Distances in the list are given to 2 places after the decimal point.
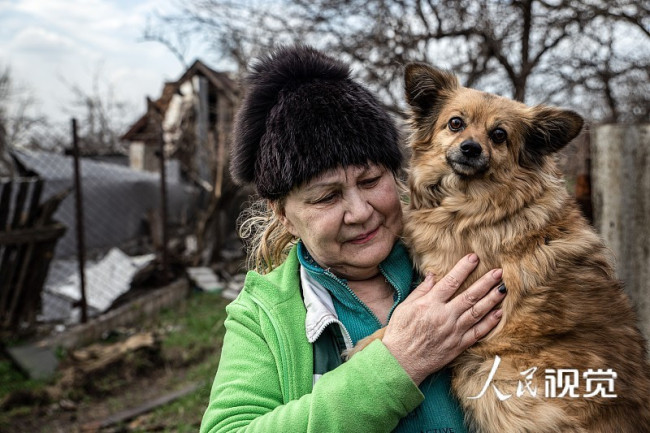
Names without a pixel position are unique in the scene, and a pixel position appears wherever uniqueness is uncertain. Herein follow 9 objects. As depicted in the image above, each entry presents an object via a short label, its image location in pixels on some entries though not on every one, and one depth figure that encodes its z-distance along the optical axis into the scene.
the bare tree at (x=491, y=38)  5.58
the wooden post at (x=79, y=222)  6.43
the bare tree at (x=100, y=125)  27.70
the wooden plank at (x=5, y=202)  5.68
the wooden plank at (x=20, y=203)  5.98
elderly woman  1.66
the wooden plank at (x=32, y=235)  5.82
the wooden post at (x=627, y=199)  3.48
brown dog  1.94
